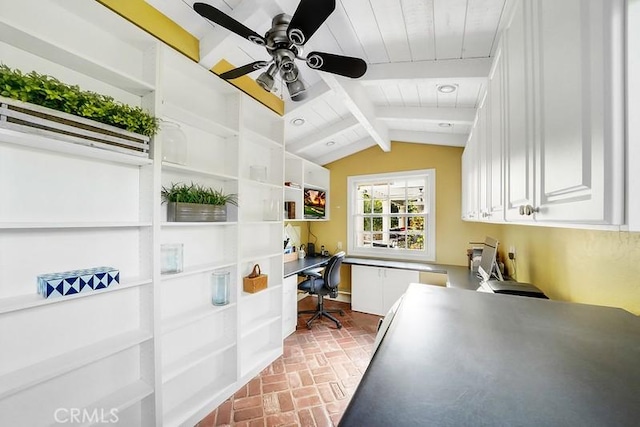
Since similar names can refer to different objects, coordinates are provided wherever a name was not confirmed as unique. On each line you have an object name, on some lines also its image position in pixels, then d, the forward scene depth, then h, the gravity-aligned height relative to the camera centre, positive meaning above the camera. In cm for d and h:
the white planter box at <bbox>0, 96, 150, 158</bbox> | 103 +39
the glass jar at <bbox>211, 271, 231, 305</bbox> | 207 -60
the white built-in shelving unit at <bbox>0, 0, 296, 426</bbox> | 118 -18
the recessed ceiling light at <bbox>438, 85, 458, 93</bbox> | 221 +110
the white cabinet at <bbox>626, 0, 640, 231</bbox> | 41 +17
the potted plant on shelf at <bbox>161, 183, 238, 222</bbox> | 174 +7
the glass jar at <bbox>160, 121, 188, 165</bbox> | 171 +48
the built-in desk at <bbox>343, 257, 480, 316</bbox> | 352 -93
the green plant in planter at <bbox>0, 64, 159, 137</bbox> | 104 +52
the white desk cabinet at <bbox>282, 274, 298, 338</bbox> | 309 -113
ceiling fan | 115 +87
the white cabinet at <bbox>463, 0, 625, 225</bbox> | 44 +24
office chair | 327 -91
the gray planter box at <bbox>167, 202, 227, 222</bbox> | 172 +1
